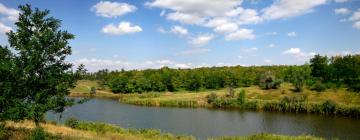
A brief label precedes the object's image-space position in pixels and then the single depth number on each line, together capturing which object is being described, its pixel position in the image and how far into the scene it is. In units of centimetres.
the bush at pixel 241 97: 10325
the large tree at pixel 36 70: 2139
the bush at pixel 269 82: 11662
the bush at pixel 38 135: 2042
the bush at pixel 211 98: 10759
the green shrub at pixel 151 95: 12950
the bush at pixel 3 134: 2297
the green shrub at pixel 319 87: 10669
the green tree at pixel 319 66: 12038
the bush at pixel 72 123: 4513
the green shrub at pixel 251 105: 9943
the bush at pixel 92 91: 15449
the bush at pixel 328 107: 8862
